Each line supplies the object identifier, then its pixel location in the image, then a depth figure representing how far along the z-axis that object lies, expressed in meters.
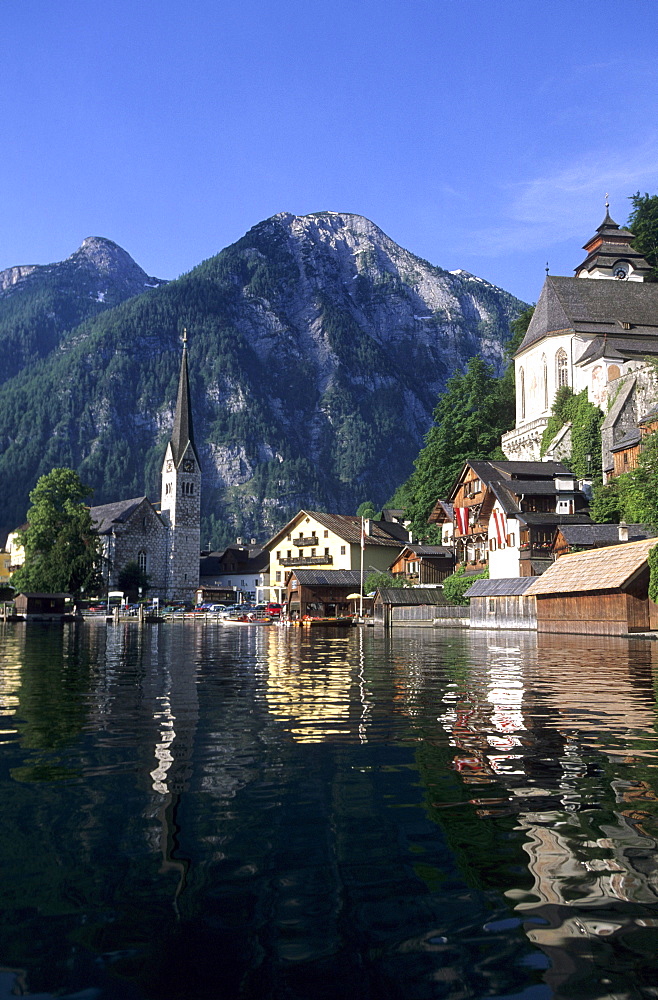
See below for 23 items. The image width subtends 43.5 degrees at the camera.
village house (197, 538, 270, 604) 118.31
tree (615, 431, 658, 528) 40.38
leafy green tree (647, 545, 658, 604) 35.06
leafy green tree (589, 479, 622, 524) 59.25
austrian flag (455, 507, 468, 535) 69.56
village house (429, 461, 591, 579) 60.09
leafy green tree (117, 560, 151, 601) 115.62
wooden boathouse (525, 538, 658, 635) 36.41
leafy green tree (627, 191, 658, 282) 90.62
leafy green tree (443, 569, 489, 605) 63.81
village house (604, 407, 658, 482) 55.97
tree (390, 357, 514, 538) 83.31
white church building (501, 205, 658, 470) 69.88
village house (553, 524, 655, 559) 50.28
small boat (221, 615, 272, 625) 73.44
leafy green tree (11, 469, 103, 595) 84.44
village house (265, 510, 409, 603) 89.67
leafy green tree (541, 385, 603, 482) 66.56
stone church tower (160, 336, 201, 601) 126.12
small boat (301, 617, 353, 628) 63.19
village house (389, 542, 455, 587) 73.06
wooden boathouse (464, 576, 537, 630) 49.25
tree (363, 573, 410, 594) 76.69
